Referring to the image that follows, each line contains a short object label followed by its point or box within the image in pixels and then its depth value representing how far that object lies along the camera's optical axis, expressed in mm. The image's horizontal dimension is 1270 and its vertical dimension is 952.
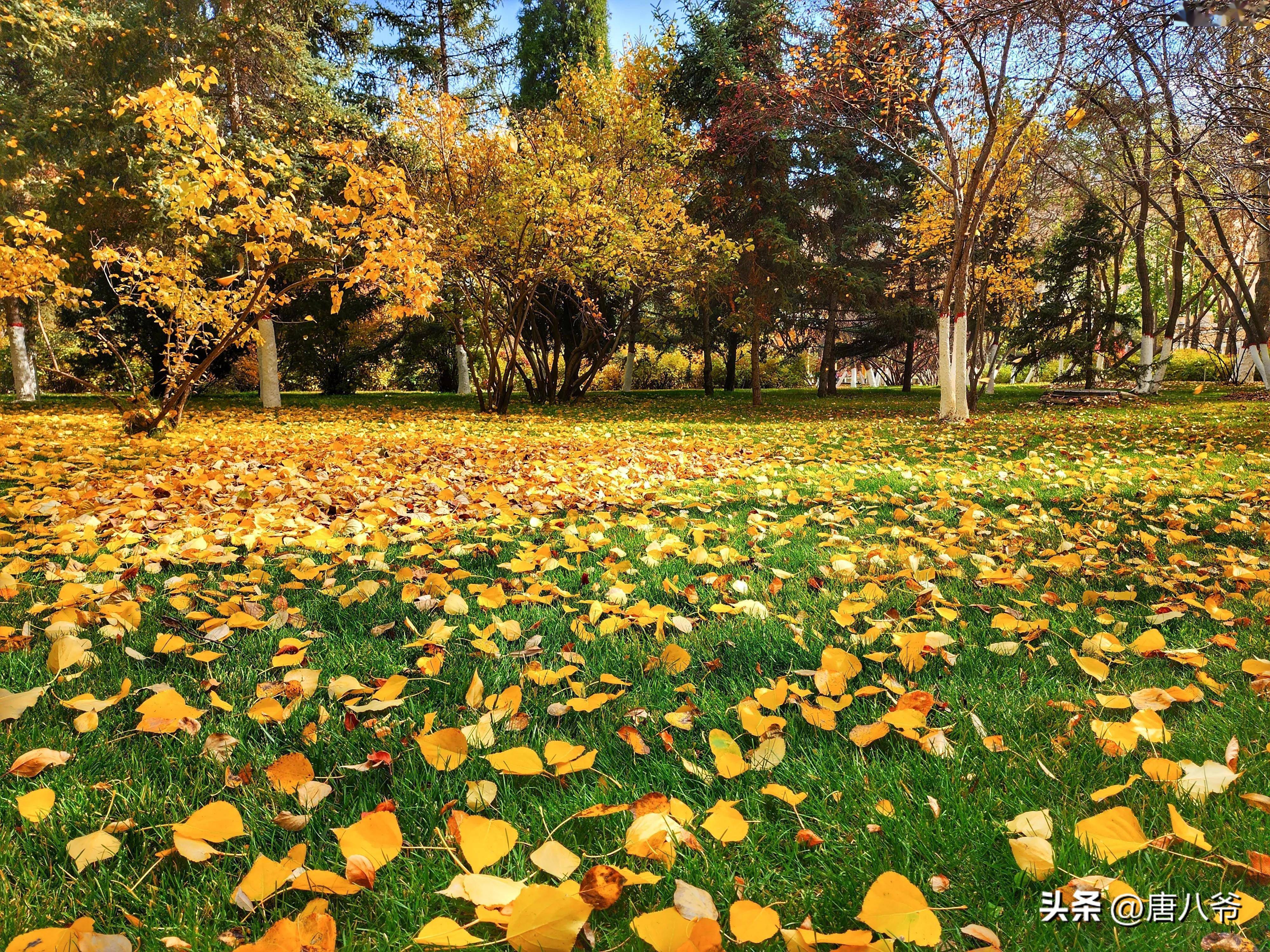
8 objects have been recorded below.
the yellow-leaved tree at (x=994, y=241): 15359
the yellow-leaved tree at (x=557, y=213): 10266
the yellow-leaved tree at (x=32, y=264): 5551
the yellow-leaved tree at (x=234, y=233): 5105
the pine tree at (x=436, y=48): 17500
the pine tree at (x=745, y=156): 14852
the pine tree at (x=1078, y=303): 18031
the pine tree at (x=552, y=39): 19672
